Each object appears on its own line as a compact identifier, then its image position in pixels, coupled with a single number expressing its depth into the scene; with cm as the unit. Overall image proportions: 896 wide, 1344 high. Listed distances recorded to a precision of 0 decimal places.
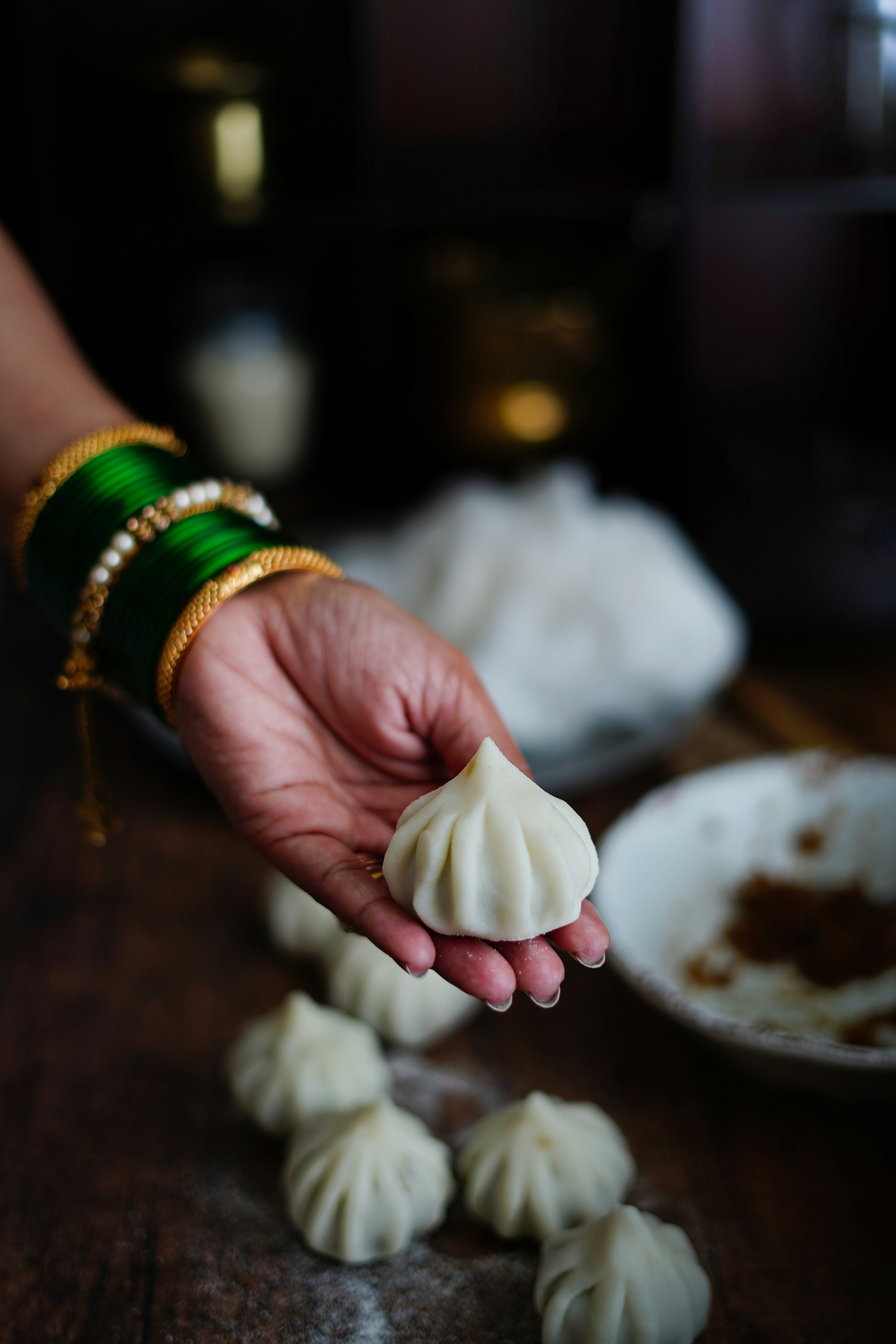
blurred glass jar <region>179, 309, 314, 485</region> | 191
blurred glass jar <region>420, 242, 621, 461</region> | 191
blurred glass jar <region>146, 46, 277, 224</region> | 179
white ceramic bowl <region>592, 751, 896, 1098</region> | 98
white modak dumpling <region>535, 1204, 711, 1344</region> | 69
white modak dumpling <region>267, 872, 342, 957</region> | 110
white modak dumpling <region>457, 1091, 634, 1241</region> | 79
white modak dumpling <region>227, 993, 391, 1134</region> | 89
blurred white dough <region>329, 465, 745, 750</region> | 138
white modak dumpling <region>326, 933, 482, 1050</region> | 99
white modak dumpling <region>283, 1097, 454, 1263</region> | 78
